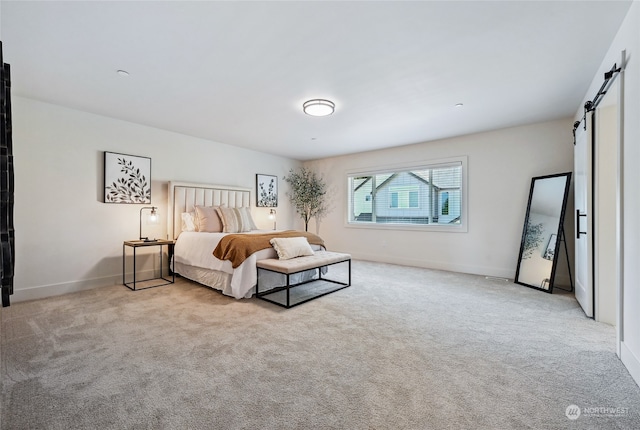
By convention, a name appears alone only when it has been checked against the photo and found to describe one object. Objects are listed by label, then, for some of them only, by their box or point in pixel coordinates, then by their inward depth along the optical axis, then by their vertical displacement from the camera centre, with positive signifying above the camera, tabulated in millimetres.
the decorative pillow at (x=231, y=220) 4559 -65
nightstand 3885 -686
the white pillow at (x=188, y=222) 4527 -100
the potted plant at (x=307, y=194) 6703 +533
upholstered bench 3197 -609
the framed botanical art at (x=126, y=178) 3982 +540
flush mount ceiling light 3342 +1312
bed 3383 -470
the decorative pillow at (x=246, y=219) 4859 -50
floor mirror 3785 -189
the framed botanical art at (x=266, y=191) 6089 +560
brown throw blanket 3354 -366
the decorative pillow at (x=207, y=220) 4391 -65
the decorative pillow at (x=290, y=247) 3547 -391
